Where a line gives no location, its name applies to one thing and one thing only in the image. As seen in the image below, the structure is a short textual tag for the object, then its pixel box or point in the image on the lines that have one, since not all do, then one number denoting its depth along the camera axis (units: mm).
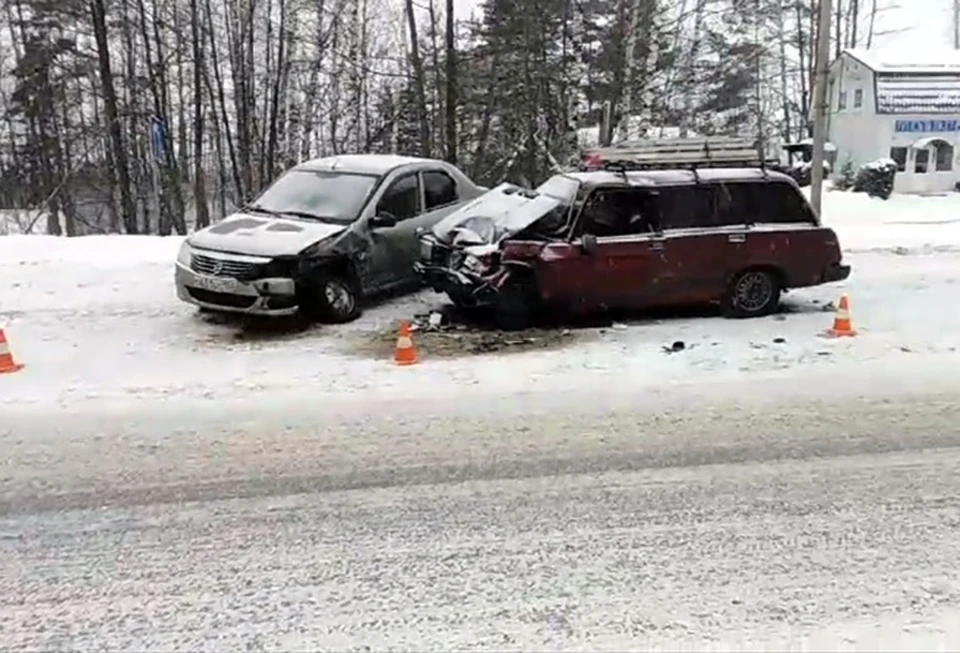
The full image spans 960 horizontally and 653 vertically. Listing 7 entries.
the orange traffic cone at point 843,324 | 9164
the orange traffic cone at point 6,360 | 7883
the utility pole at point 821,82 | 14445
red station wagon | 9203
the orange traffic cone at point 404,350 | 8070
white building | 31812
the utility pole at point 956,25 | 64375
